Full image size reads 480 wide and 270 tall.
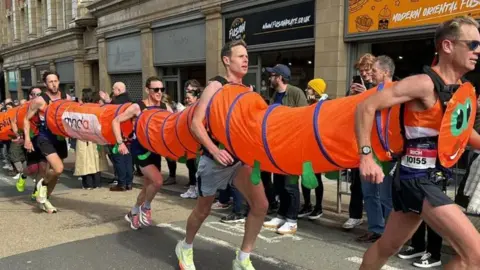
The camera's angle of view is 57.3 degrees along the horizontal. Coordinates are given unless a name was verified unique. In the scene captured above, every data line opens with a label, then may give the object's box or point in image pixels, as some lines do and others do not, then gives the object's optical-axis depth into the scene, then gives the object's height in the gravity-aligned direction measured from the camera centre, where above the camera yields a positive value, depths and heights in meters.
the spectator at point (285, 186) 5.27 -1.14
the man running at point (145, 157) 5.05 -0.77
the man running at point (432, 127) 2.42 -0.19
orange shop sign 7.16 +1.42
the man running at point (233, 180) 3.69 -0.77
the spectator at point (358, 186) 4.79 -1.12
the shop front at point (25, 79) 30.87 +0.83
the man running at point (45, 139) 6.19 -0.69
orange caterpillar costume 2.55 -0.26
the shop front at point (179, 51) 13.63 +1.32
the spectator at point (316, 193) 5.71 -1.33
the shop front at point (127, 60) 17.02 +1.24
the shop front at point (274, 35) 10.09 +1.41
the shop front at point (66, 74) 23.24 +0.90
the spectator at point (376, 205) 4.71 -1.22
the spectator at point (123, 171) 8.14 -1.48
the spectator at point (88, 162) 8.38 -1.36
